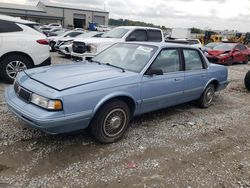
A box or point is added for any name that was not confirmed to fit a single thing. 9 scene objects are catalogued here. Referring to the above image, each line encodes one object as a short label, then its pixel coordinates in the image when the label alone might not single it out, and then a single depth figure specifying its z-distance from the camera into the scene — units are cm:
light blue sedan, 263
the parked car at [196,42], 1332
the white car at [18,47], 532
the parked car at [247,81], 658
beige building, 4482
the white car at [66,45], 1010
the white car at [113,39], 783
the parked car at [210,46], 1276
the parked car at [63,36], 1250
